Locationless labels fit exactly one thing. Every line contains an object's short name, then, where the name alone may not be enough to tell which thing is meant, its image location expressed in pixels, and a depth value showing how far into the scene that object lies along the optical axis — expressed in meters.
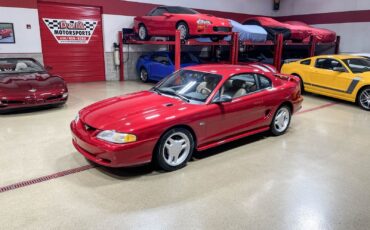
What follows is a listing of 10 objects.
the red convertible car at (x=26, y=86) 5.70
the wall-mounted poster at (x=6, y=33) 8.79
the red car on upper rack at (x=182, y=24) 8.60
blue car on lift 9.41
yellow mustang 6.99
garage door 9.64
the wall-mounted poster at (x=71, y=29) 9.71
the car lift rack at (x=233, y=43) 8.62
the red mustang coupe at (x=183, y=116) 3.15
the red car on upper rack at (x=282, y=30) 11.10
